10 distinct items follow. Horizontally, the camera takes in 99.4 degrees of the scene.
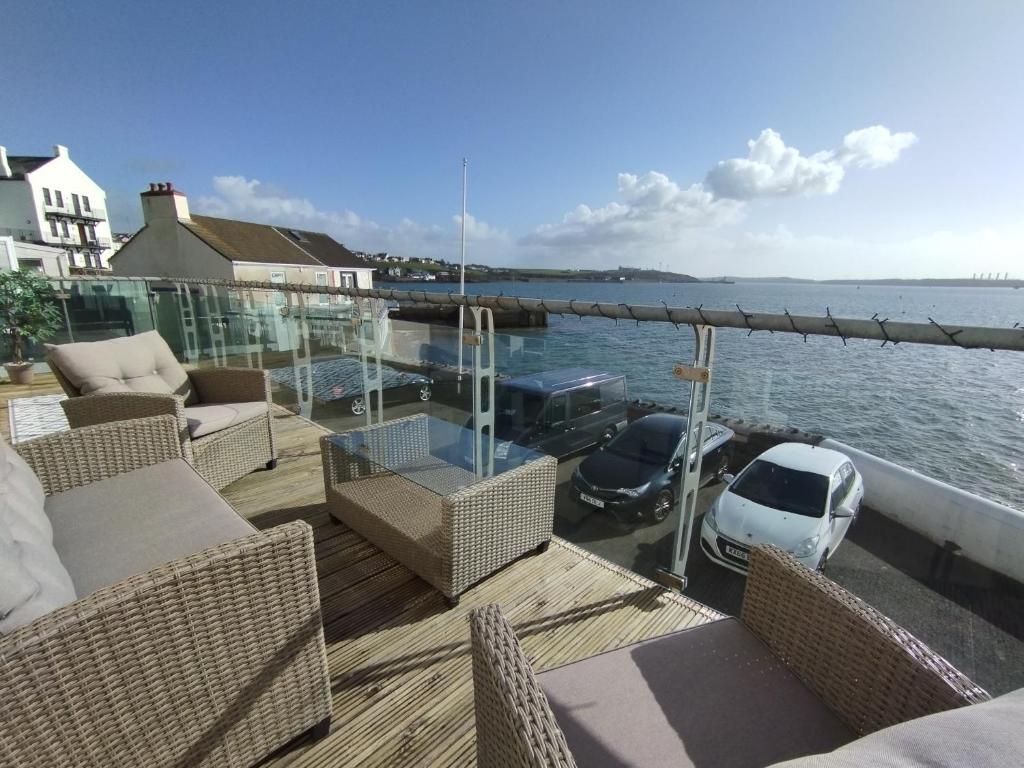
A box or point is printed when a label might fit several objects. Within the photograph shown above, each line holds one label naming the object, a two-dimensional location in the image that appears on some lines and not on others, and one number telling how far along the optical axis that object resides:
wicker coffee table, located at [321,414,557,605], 1.89
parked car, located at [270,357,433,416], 3.48
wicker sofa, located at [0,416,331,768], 0.91
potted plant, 5.59
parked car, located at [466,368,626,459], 2.86
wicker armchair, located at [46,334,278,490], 2.60
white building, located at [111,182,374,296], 18.06
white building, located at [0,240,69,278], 17.45
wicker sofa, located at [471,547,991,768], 0.88
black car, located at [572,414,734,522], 2.53
